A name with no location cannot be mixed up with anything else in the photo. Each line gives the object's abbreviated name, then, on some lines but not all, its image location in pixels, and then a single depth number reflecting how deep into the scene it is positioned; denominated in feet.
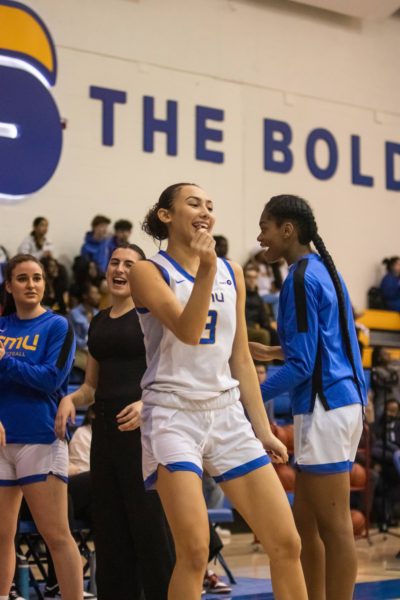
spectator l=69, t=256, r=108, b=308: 41.29
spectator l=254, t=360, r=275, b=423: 33.46
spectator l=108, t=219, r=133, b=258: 43.27
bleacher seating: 51.47
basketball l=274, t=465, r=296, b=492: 31.55
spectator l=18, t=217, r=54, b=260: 41.39
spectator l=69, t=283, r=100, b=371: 38.03
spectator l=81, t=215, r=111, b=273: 43.04
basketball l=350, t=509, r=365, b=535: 34.32
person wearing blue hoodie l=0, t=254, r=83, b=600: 15.74
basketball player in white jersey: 11.03
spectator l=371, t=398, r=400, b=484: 37.22
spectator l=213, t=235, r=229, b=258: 44.45
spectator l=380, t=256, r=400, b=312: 52.70
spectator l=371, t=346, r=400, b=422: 40.50
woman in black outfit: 14.57
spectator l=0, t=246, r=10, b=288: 39.95
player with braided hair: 13.33
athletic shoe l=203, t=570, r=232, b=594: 22.25
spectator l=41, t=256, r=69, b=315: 40.11
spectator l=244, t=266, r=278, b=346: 43.24
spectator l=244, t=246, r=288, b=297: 48.39
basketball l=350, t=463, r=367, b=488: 35.65
